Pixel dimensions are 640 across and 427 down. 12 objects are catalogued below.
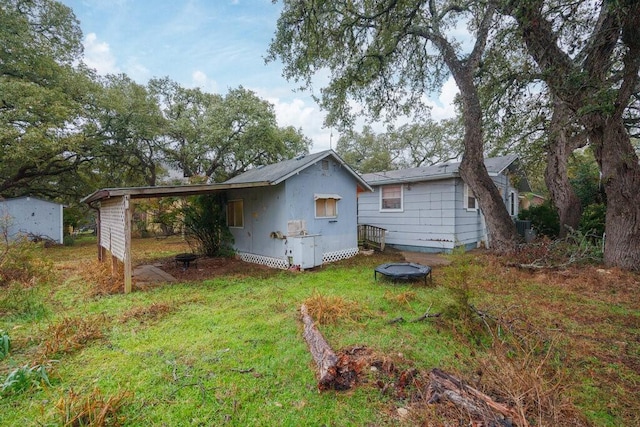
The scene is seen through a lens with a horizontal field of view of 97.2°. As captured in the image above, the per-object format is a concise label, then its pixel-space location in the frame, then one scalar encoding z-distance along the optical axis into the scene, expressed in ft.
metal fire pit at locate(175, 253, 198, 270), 27.55
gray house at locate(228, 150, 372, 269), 26.89
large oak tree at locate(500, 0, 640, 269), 17.17
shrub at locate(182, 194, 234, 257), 33.01
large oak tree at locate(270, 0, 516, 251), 26.96
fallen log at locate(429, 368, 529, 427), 6.15
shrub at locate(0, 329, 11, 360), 10.83
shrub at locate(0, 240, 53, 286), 20.34
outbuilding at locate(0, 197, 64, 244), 45.98
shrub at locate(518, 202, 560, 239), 38.37
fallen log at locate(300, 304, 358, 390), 8.63
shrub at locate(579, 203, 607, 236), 30.81
